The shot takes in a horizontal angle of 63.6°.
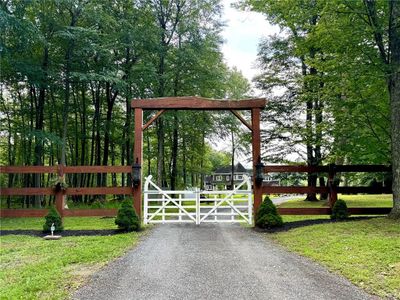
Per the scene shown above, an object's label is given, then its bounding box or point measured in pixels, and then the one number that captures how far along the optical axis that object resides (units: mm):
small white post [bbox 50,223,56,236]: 7845
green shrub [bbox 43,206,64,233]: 8391
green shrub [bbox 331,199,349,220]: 9102
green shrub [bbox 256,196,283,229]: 8547
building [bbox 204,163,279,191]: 49469
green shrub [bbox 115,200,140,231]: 8422
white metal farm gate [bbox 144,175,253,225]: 9469
